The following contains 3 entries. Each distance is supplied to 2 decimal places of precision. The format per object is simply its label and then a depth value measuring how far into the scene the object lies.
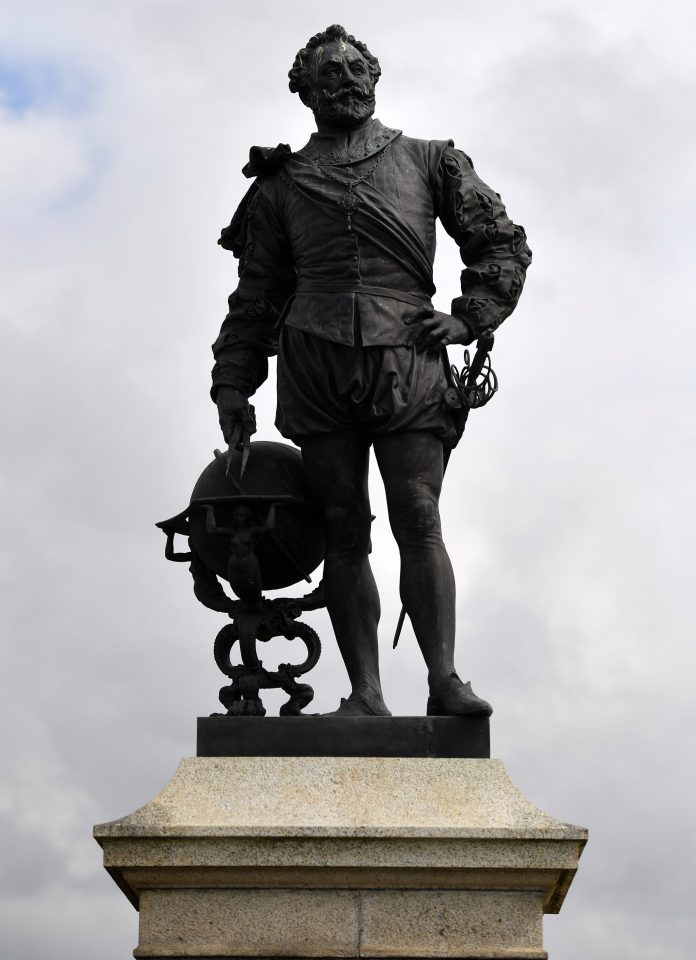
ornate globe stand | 10.21
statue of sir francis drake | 10.14
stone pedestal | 9.02
